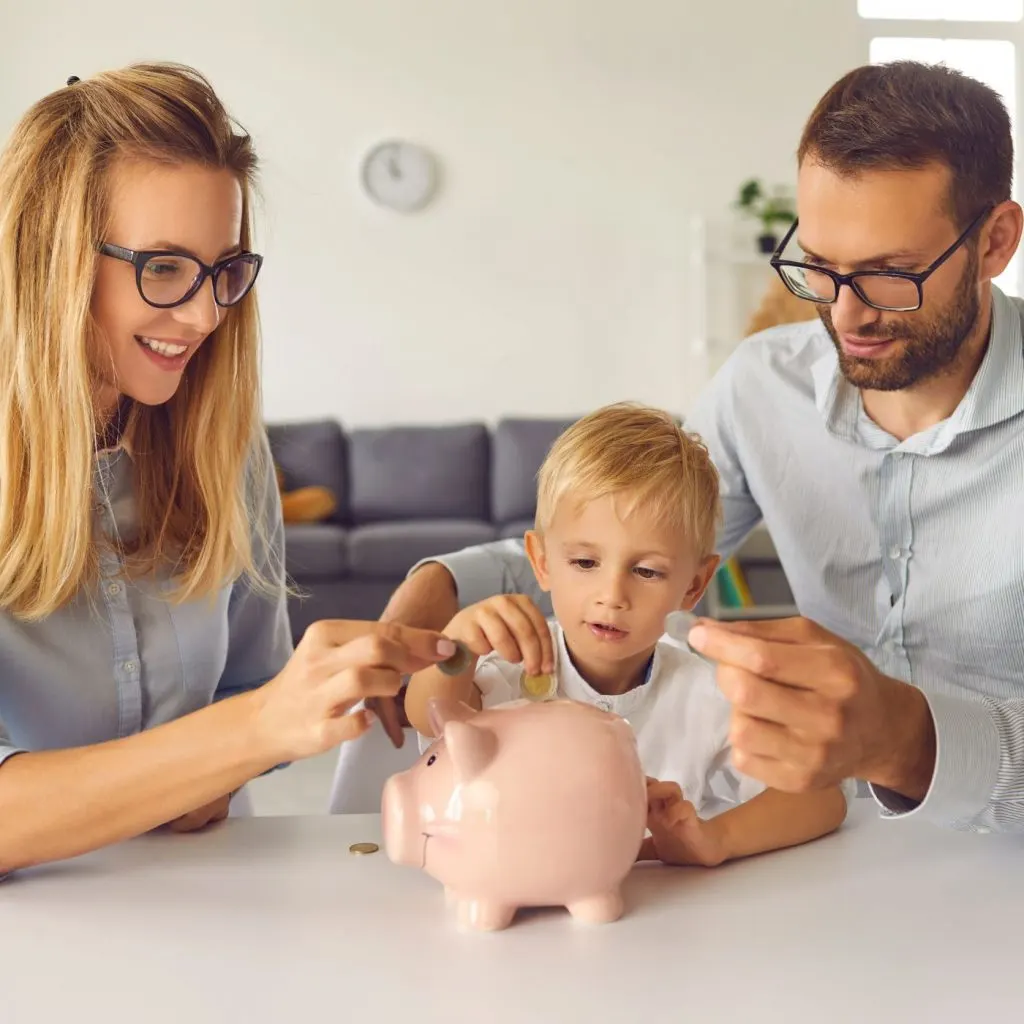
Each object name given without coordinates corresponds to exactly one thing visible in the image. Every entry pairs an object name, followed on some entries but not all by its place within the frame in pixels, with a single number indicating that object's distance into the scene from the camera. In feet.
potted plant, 19.65
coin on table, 3.57
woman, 3.28
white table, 2.64
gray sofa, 17.99
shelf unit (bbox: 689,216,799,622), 20.13
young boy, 3.87
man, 4.80
